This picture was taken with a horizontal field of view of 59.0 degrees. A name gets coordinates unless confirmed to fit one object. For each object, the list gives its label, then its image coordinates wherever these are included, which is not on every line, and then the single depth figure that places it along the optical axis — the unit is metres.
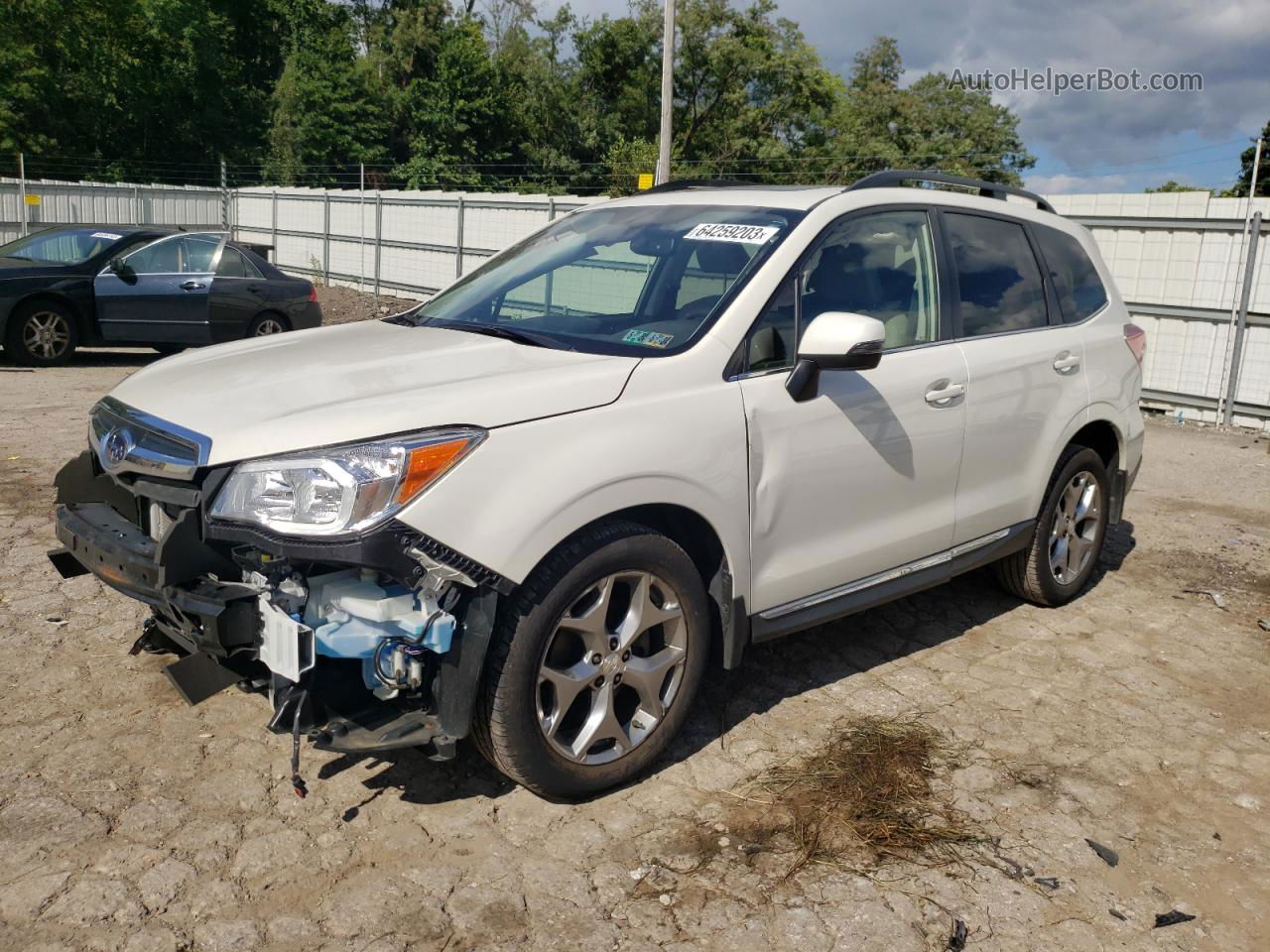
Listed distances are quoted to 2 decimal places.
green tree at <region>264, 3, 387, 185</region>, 50.44
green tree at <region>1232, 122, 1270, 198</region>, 55.62
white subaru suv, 2.96
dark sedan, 11.62
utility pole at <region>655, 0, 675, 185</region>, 19.84
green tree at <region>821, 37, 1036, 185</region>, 58.62
